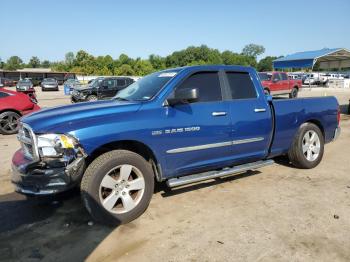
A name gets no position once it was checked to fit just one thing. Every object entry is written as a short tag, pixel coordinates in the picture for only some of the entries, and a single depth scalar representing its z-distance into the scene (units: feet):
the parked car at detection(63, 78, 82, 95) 98.58
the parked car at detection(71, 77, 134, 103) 60.90
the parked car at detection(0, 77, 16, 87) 148.50
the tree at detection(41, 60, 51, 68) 532.32
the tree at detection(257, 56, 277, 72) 410.72
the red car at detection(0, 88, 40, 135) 32.53
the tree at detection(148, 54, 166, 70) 328.47
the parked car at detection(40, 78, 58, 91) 125.70
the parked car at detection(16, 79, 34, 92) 100.98
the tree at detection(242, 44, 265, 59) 484.33
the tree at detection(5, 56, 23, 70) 361.59
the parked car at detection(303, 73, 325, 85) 142.10
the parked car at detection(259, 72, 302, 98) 70.81
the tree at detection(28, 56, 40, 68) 475.72
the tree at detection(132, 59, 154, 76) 266.98
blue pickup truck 11.59
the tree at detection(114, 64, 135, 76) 252.83
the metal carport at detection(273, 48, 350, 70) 83.52
